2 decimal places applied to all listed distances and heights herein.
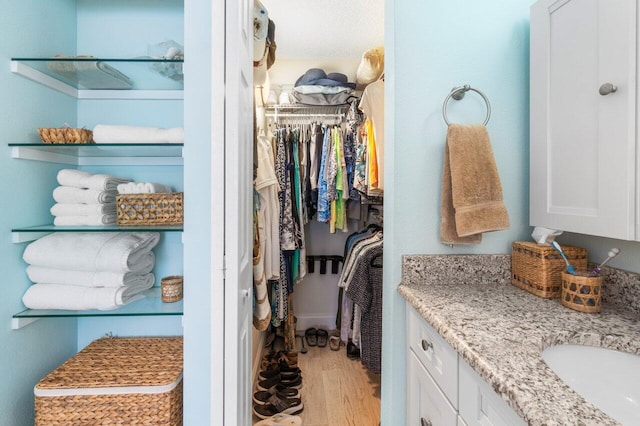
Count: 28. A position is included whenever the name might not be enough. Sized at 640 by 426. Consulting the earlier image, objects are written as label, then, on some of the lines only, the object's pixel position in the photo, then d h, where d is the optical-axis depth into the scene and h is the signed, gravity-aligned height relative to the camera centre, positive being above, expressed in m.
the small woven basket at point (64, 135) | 0.99 +0.24
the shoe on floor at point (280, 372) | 2.13 -1.13
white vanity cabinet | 0.66 -0.45
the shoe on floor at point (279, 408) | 1.77 -1.14
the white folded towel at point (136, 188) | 1.04 +0.07
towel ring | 1.16 +0.43
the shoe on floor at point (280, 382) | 2.04 -1.14
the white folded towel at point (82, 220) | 1.02 -0.03
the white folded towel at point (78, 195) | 1.02 +0.05
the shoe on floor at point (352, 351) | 2.48 -1.13
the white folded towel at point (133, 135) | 1.01 +0.25
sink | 0.65 -0.38
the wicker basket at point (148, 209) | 1.02 +0.00
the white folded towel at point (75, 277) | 1.00 -0.21
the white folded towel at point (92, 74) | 1.01 +0.46
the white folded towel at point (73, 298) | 0.98 -0.28
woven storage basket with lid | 0.93 -0.56
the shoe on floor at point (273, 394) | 1.89 -1.14
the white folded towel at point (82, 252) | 0.98 -0.13
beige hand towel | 1.08 +0.10
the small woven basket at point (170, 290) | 1.07 -0.27
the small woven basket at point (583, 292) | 0.90 -0.24
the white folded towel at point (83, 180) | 1.02 +0.10
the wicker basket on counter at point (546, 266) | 1.02 -0.19
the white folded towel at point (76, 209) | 1.02 +0.00
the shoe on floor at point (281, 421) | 1.66 -1.14
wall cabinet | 0.78 +0.27
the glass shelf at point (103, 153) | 0.99 +0.20
